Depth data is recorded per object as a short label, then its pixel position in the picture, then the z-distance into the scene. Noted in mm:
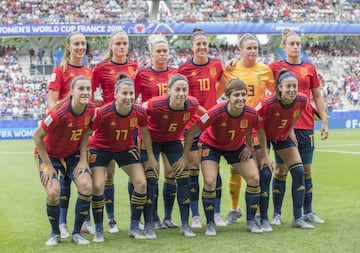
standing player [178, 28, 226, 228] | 14407
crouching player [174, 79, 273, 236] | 13167
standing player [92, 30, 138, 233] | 14407
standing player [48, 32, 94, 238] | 13887
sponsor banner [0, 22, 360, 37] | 64290
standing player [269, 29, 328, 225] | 14527
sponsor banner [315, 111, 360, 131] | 55281
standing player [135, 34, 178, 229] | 14087
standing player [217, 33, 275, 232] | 14087
